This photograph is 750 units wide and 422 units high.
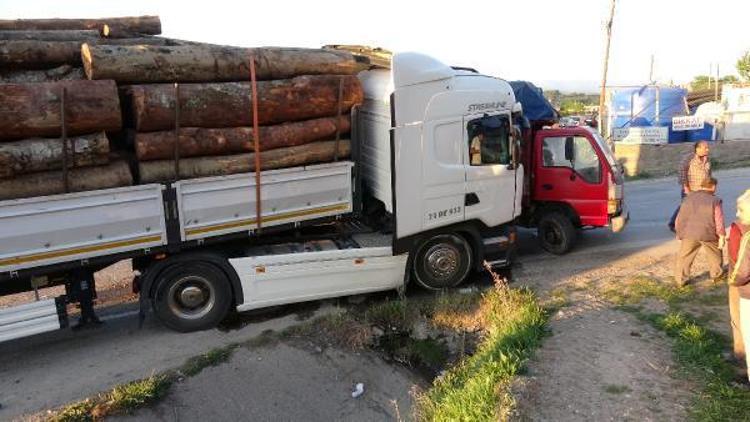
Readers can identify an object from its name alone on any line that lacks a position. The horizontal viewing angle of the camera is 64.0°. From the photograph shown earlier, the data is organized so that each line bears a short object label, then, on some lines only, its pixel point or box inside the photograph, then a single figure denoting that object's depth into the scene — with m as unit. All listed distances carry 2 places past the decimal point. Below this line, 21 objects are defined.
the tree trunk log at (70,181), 5.75
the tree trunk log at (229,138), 6.27
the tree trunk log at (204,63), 6.11
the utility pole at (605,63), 23.74
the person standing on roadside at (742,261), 4.25
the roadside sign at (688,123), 24.67
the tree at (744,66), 47.72
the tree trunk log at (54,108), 5.61
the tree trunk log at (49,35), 6.31
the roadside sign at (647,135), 23.77
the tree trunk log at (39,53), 6.02
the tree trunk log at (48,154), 5.64
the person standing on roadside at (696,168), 7.76
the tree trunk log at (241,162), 6.38
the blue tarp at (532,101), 9.38
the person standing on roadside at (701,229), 6.72
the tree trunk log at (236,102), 6.19
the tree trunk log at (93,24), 7.08
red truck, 8.81
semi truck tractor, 6.05
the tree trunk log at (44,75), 6.10
